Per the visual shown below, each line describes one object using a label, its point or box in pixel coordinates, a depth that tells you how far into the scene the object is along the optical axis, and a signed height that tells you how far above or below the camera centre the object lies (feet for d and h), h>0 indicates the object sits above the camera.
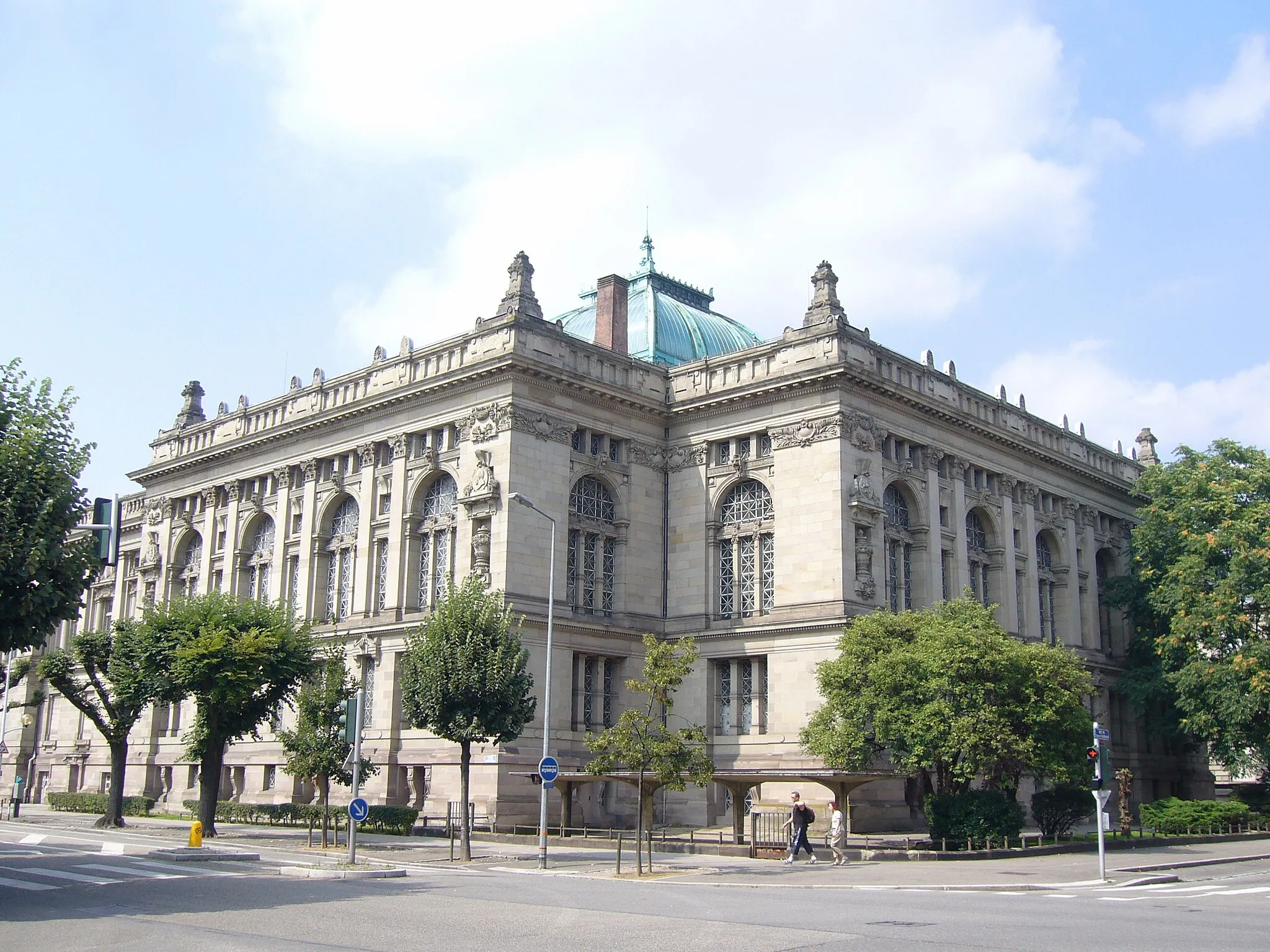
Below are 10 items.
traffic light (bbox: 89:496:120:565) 71.10 +10.27
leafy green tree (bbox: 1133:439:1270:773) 169.17 +18.64
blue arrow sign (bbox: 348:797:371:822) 98.37 -7.22
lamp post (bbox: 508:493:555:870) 107.65 -6.43
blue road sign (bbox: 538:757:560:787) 108.17 -4.44
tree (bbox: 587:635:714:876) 107.55 -1.82
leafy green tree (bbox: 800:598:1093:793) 128.06 +1.58
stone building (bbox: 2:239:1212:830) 159.22 +27.83
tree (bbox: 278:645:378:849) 126.62 -2.17
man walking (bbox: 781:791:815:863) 114.62 -9.41
